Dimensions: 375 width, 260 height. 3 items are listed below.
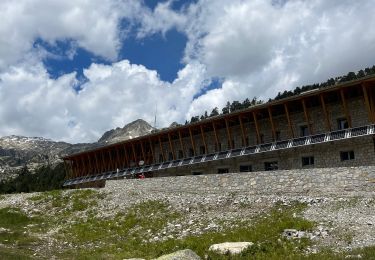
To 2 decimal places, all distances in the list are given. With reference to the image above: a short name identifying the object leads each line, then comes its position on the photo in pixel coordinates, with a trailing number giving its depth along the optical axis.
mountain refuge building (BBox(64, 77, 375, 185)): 45.22
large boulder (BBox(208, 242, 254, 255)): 20.31
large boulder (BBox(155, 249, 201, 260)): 18.53
